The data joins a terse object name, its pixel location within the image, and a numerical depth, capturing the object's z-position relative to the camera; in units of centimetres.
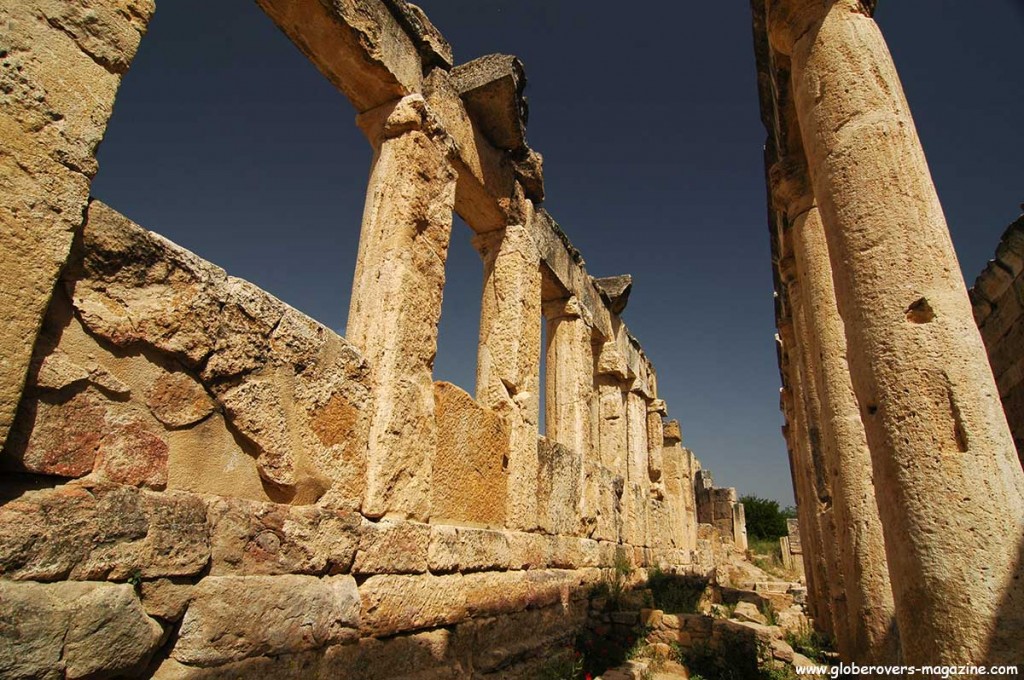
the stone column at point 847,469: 436
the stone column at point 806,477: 761
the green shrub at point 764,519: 3067
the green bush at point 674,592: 813
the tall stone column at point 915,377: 245
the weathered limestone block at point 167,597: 238
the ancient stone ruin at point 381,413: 221
